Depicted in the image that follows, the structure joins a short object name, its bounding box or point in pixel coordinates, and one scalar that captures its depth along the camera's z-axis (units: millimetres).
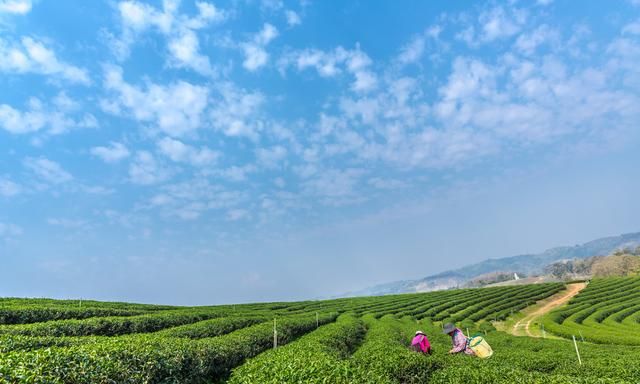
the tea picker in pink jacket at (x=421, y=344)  12234
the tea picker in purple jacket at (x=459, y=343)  12266
